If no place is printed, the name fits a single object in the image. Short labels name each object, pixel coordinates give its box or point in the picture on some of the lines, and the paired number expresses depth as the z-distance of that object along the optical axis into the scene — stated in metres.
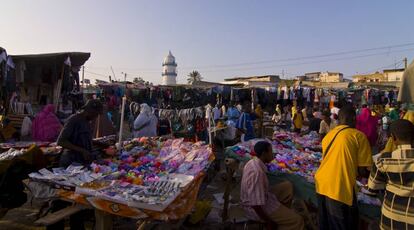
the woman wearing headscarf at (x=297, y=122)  13.17
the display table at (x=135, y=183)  3.24
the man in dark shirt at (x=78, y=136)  4.29
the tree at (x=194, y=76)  56.69
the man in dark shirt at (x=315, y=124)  9.79
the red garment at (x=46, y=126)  7.07
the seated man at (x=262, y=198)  4.11
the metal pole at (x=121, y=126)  5.44
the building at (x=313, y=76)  39.53
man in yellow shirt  3.52
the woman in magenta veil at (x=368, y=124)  9.56
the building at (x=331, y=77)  35.12
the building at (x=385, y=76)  33.72
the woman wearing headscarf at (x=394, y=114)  12.73
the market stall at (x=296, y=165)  3.99
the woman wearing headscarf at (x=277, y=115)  16.07
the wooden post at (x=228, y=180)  5.12
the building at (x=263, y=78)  29.59
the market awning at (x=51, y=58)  8.78
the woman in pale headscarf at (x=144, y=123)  7.93
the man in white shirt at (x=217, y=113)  14.41
